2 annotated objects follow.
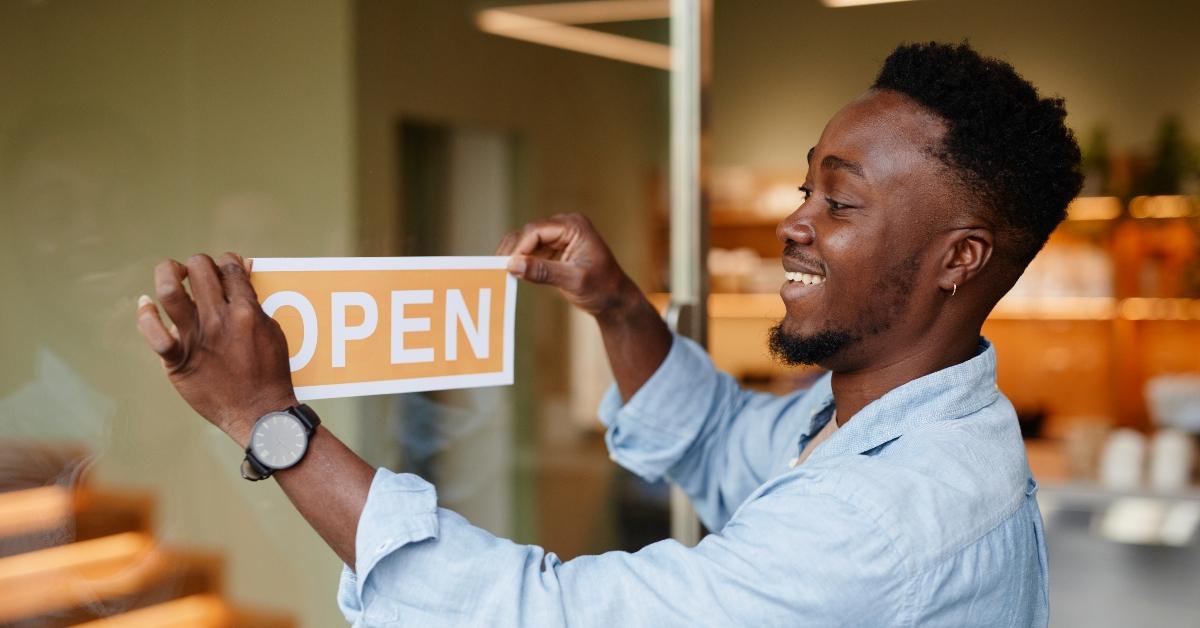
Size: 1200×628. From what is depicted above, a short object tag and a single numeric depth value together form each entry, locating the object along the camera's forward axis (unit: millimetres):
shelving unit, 5141
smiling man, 921
